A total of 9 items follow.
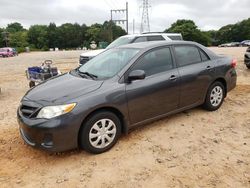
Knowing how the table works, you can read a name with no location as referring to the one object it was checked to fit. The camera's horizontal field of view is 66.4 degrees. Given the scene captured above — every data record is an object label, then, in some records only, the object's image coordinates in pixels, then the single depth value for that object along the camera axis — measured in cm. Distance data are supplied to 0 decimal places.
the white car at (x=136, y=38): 763
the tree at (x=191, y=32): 5387
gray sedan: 261
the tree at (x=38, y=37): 6650
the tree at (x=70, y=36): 6876
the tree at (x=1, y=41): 5447
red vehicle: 2743
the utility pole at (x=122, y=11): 3692
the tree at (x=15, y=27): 7770
